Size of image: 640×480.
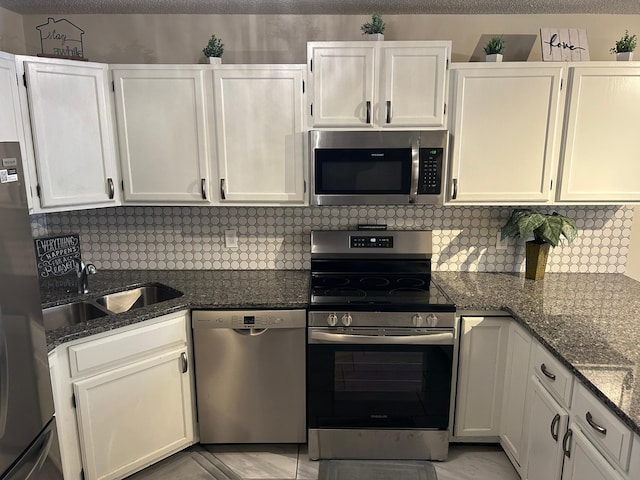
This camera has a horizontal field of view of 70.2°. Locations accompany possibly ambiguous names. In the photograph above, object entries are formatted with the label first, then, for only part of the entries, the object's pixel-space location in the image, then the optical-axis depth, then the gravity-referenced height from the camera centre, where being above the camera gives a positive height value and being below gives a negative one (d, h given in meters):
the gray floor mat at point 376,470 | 2.26 -1.53
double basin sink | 2.32 -0.75
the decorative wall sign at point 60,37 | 2.64 +0.74
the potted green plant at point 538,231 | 2.52 -0.36
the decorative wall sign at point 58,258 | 2.37 -0.49
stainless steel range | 2.28 -1.05
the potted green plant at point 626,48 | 2.32 +0.60
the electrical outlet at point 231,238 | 2.88 -0.45
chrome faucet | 2.44 -0.57
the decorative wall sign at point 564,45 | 2.39 +0.63
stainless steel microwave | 2.38 -0.01
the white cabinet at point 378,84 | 2.32 +0.42
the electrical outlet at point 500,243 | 2.84 -0.48
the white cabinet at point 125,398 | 1.99 -1.09
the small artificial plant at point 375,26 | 2.34 +0.71
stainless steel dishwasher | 2.33 -1.09
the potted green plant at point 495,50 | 2.39 +0.60
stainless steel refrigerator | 1.39 -0.57
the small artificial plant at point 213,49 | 2.42 +0.61
